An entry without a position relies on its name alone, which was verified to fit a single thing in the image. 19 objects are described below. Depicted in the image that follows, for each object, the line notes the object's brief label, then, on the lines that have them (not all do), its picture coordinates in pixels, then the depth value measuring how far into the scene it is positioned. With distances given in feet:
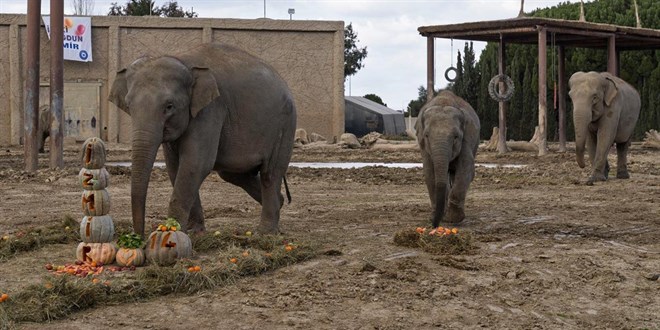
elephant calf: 34.27
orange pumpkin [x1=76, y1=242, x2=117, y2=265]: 26.05
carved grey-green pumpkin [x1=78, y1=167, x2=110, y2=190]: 27.20
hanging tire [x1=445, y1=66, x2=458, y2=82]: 100.73
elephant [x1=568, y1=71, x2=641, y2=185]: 55.26
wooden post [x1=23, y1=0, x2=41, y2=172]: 63.67
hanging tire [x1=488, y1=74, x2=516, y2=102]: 95.71
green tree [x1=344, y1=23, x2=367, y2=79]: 210.18
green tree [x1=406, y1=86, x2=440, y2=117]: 192.24
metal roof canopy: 86.69
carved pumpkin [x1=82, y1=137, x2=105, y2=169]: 27.32
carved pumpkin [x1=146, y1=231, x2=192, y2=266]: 25.66
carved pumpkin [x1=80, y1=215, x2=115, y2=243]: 26.55
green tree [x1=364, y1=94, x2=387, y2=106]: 216.13
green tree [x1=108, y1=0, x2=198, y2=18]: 191.52
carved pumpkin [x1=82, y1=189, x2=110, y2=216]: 27.09
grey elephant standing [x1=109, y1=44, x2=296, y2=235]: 27.35
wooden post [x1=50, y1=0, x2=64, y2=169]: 62.08
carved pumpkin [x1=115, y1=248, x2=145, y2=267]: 25.72
